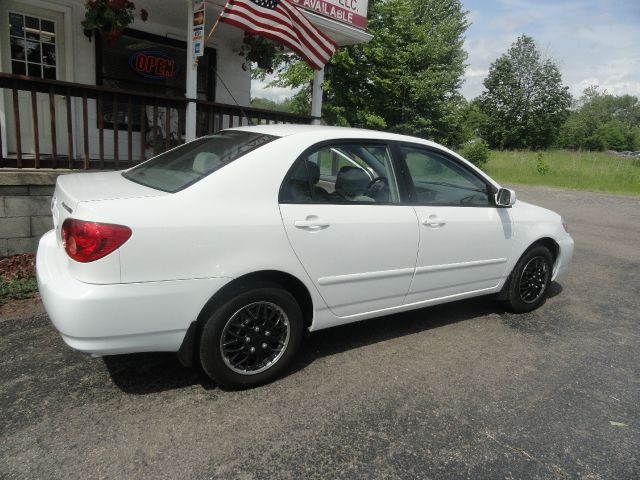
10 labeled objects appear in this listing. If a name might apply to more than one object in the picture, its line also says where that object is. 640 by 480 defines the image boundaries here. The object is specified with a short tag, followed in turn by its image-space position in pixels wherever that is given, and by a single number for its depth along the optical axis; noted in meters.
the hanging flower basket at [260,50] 7.86
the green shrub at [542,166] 23.81
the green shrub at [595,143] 70.66
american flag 5.96
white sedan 2.50
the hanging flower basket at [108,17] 6.10
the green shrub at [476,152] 25.36
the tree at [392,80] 20.19
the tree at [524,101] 51.31
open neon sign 7.94
